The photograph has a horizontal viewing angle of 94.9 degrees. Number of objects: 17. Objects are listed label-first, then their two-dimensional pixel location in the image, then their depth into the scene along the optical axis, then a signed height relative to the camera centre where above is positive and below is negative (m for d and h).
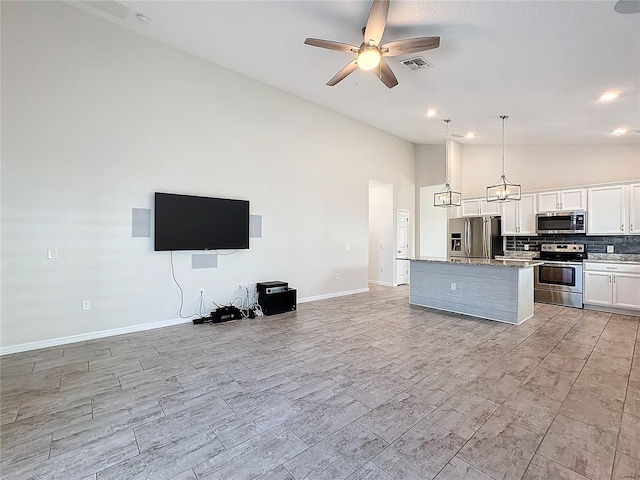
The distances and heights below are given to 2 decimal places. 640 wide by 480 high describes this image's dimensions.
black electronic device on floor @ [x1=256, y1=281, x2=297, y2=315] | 5.05 -0.95
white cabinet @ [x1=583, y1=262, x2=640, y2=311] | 5.01 -0.73
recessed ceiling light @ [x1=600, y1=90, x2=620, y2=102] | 4.03 +2.08
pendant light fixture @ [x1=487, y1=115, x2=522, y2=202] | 4.96 +0.93
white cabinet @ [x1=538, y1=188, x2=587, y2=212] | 5.72 +0.89
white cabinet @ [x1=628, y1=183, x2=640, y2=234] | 5.12 +0.64
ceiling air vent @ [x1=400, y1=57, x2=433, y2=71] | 3.86 +2.43
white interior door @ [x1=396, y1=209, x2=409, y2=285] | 8.31 -0.03
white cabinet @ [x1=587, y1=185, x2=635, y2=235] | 5.27 +0.62
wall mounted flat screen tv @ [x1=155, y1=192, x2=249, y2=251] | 4.28 +0.33
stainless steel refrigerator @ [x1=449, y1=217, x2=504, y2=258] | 6.98 +0.17
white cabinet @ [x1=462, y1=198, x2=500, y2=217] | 7.01 +0.91
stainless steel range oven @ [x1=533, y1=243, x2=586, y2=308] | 5.63 -0.62
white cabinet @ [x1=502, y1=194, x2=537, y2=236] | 6.38 +0.62
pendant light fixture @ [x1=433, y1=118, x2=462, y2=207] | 5.35 +0.85
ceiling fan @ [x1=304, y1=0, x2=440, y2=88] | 2.80 +2.07
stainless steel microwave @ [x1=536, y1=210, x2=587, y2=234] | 5.73 +0.44
